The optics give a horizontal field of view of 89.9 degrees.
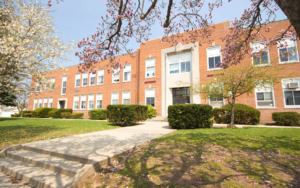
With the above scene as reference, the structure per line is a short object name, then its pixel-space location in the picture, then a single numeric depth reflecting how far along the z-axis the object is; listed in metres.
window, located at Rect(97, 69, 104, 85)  24.20
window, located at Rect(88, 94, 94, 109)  24.27
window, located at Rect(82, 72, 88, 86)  25.75
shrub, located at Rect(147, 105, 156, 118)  17.49
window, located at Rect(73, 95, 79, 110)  25.88
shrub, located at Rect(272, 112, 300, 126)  11.14
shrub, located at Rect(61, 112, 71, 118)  23.40
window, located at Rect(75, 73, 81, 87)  26.61
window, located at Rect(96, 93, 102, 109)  23.60
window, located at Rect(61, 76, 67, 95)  27.94
